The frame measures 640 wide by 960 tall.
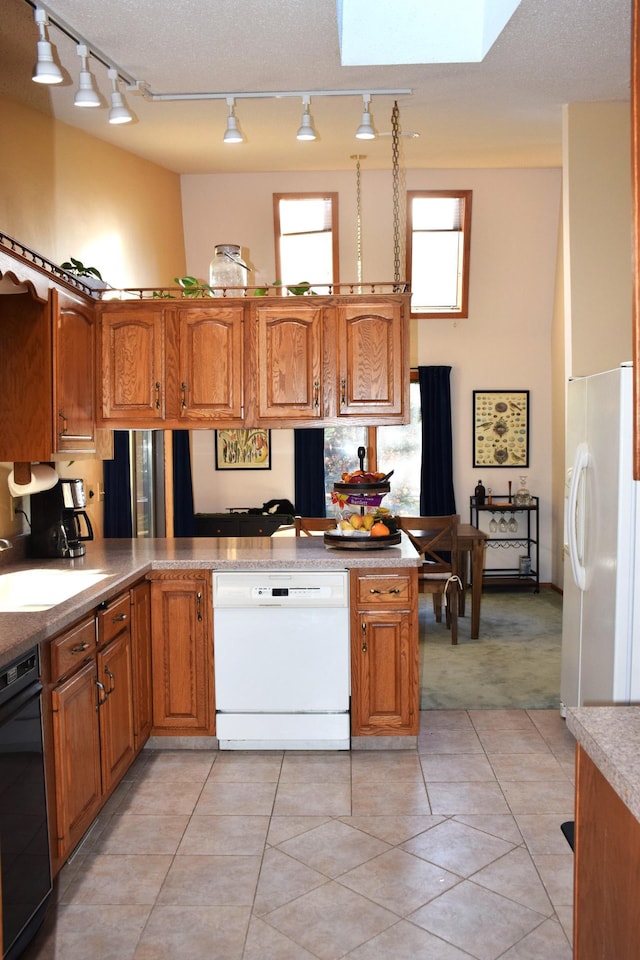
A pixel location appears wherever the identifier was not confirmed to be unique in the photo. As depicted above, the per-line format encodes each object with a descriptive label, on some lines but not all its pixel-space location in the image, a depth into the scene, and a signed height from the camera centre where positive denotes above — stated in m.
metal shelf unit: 8.30 -1.03
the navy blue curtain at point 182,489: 7.54 -0.47
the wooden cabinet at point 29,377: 3.66 +0.26
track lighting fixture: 3.05 +1.50
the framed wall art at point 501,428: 8.36 +0.06
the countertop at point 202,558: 3.55 -0.58
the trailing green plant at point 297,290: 4.34 +0.75
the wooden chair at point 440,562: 6.18 -0.96
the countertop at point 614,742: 1.42 -0.58
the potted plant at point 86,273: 4.26 +0.84
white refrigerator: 3.49 -0.51
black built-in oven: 2.26 -1.04
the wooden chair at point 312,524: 5.89 -0.62
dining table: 6.38 -0.91
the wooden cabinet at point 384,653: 3.96 -1.02
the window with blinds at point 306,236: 7.91 +1.88
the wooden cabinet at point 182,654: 4.00 -1.03
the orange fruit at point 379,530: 4.22 -0.47
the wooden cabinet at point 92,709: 2.75 -1.01
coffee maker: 4.06 -0.40
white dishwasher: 3.96 -1.05
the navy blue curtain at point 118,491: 5.29 -0.34
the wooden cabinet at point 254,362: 4.30 +0.38
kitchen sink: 2.98 -0.59
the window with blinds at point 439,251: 7.94 +1.75
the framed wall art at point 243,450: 8.51 -0.14
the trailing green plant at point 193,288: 4.40 +0.78
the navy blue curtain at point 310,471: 8.40 -0.35
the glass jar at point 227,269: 4.47 +0.89
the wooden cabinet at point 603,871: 1.48 -0.82
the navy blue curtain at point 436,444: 8.28 -0.09
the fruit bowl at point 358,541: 4.18 -0.53
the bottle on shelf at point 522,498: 8.16 -0.62
